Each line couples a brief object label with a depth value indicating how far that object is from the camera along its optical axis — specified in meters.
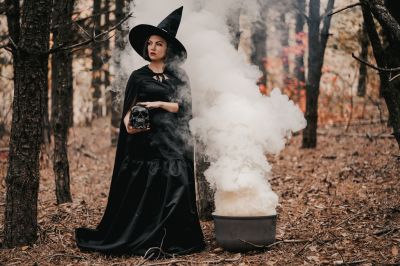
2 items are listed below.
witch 4.80
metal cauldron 4.28
